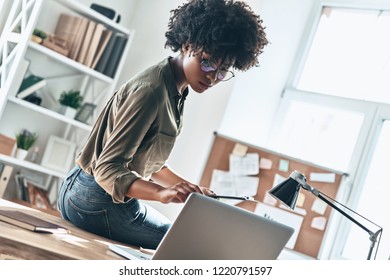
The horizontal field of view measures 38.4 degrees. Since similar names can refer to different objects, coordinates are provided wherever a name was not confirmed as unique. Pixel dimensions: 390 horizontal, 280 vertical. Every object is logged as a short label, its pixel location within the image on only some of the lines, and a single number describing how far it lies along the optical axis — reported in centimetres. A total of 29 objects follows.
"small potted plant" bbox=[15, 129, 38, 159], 340
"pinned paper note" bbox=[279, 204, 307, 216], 302
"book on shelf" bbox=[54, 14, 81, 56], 355
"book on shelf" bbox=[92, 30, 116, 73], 363
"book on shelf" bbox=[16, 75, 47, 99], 338
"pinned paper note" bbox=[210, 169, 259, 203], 316
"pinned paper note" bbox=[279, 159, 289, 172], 312
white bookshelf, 323
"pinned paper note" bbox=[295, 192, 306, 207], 304
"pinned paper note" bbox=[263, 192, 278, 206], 311
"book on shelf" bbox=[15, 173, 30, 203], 343
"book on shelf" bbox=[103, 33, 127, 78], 366
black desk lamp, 173
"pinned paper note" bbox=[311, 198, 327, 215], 298
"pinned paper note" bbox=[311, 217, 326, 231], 295
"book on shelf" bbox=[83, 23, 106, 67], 354
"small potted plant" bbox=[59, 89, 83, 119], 358
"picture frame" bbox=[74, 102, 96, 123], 367
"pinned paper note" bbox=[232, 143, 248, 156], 322
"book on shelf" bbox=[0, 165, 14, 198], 332
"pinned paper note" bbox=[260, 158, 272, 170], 315
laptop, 132
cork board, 296
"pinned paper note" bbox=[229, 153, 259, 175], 318
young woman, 162
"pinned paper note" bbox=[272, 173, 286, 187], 311
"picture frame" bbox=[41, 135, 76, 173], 361
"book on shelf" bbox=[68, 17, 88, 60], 353
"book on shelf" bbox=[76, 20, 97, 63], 353
